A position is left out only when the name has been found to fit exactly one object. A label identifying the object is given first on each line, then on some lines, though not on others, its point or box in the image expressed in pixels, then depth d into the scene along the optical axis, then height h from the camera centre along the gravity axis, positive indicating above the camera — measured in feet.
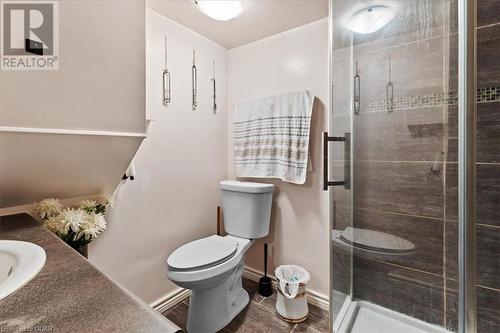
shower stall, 3.77 +0.01
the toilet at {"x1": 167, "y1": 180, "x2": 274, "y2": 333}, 4.42 -1.88
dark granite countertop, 1.16 -0.79
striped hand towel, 5.59 +0.78
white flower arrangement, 3.03 -0.75
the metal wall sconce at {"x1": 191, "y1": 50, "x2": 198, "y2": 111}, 6.07 +2.23
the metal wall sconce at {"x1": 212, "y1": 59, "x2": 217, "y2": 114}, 6.65 +2.00
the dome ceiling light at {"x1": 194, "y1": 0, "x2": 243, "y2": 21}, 4.48 +3.15
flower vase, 3.35 -1.24
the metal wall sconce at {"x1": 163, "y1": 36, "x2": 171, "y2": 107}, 5.45 +1.87
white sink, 1.53 -0.75
